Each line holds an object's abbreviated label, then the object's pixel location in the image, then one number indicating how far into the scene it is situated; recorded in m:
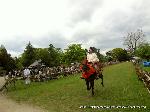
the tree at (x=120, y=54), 54.88
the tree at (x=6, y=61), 25.77
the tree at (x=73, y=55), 47.85
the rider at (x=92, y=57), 7.18
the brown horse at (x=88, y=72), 6.56
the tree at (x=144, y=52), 29.09
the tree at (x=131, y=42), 43.24
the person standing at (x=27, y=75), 12.27
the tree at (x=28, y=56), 31.90
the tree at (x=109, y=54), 60.52
